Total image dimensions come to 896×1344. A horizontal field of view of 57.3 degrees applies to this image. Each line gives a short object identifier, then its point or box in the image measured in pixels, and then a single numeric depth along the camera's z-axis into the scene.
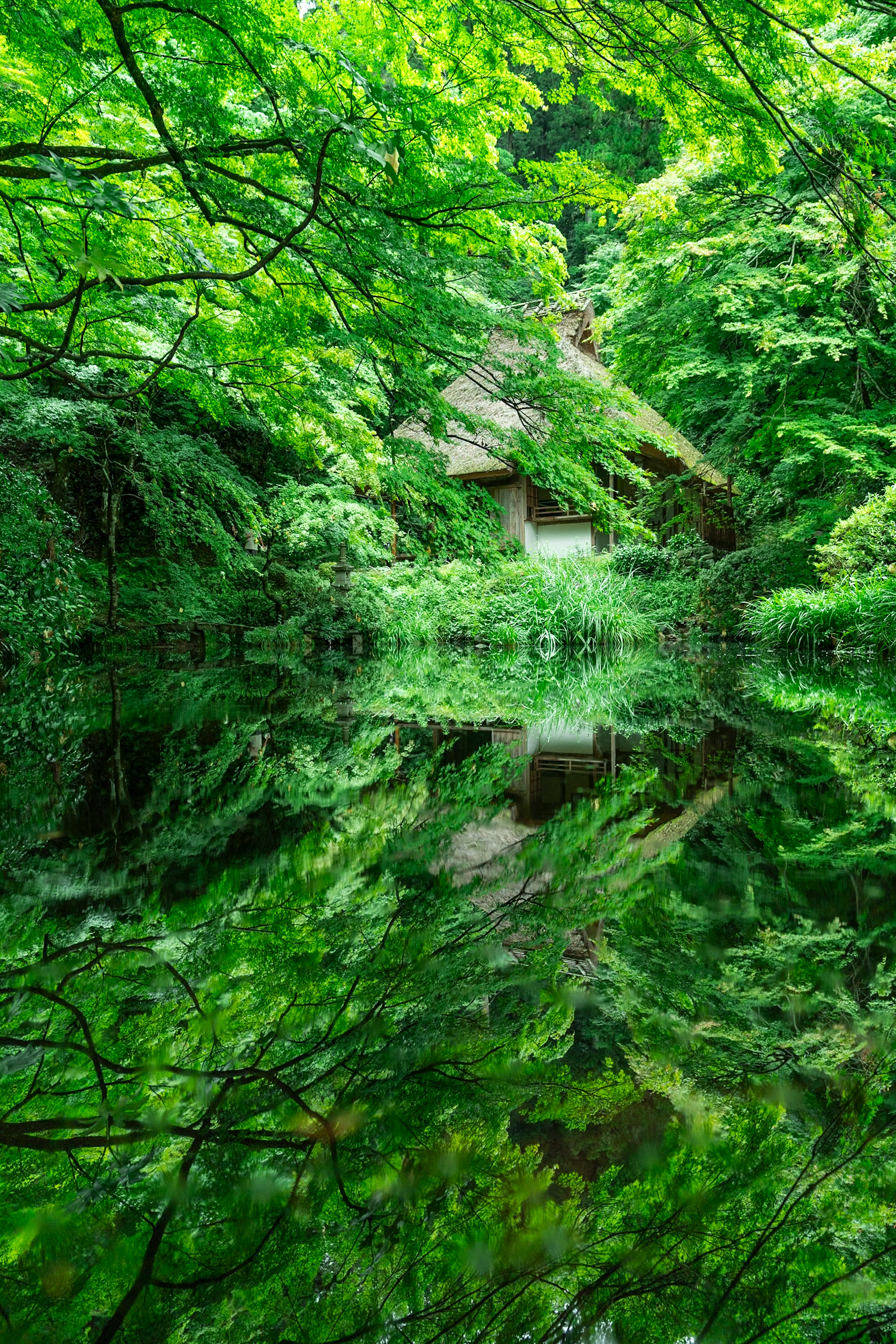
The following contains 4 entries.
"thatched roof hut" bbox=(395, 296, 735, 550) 15.66
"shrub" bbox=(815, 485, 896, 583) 9.63
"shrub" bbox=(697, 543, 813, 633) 12.65
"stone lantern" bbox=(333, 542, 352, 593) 11.86
